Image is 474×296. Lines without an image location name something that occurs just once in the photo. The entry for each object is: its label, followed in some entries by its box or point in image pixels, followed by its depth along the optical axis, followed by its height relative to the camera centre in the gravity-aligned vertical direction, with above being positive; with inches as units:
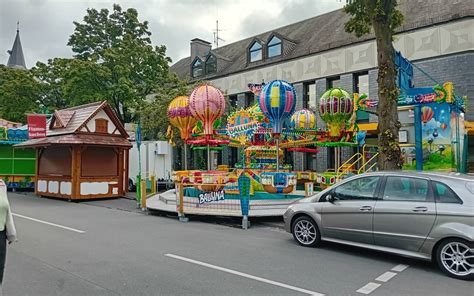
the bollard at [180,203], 456.4 -52.4
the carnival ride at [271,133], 492.1 +46.5
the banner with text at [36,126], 759.1 +74.8
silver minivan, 230.4 -39.7
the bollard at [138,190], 568.1 -45.0
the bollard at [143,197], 537.0 -51.9
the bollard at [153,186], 686.5 -46.3
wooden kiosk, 688.4 +15.1
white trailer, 877.2 +3.2
